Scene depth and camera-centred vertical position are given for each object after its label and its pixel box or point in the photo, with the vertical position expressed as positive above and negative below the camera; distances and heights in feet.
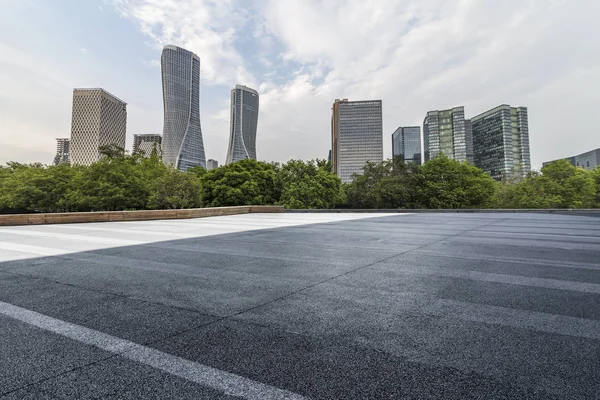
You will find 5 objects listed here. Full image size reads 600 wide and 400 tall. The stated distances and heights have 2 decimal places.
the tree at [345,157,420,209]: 96.27 +8.47
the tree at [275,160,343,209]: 97.40 +8.81
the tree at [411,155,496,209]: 95.09 +7.66
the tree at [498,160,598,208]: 106.52 +7.27
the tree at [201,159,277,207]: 106.32 +9.91
